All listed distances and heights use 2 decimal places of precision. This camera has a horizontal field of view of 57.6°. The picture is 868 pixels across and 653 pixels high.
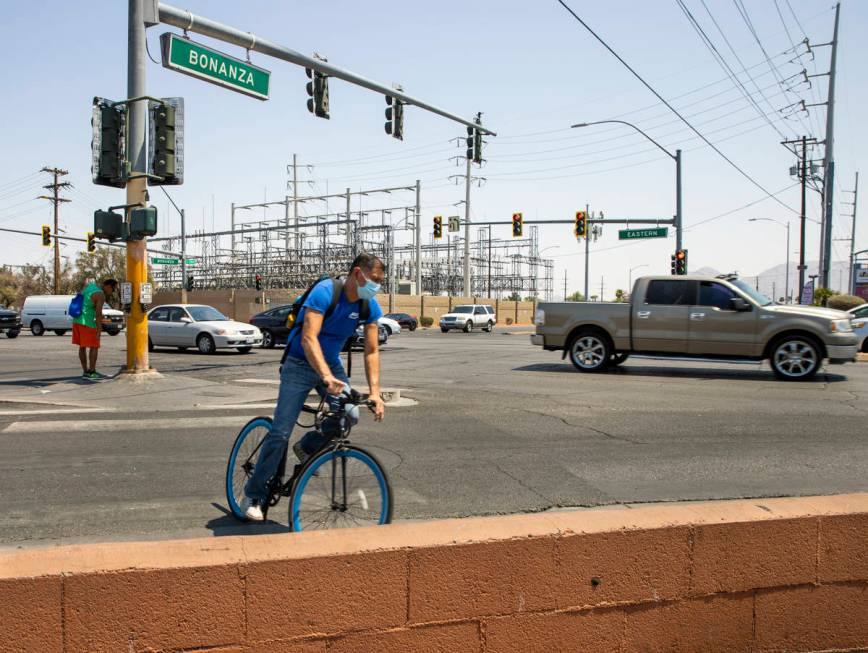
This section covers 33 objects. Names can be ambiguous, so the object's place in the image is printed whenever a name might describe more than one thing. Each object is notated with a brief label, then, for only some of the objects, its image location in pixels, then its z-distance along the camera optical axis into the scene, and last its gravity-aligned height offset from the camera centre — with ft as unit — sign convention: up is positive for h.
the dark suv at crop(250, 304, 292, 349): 82.07 -3.61
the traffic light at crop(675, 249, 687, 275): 118.73 +5.43
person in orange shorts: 42.70 -2.04
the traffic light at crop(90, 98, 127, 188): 41.06 +7.63
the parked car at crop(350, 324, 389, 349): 84.65 -4.66
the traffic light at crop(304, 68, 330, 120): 56.54 +14.30
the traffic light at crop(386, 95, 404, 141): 64.85 +14.46
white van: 126.82 -4.44
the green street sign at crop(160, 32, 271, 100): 43.93 +13.16
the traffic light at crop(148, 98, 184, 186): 41.83 +8.06
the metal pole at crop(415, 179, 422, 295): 189.17 +13.89
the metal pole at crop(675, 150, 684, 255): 112.88 +15.15
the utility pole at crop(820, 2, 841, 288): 122.83 +17.58
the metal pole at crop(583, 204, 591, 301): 202.87 +10.69
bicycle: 14.44 -3.54
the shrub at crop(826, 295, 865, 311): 118.01 -0.46
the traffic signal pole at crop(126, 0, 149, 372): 41.93 +6.55
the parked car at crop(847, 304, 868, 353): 66.64 -2.01
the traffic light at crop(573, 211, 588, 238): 120.37 +10.65
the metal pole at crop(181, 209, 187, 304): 155.84 +6.30
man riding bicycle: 14.97 -1.06
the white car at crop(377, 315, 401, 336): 89.52 -3.87
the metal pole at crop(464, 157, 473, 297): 201.43 +13.46
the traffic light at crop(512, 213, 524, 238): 125.80 +10.94
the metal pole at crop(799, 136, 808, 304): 147.29 +14.14
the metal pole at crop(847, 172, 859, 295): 241.35 +12.86
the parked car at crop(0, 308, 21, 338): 115.96 -5.24
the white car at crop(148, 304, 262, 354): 73.31 -3.84
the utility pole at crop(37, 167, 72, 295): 182.91 +22.26
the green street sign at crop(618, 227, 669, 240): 121.08 +9.67
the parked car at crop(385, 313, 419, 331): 157.91 -5.83
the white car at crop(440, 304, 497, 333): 155.12 -4.99
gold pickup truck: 45.73 -1.89
